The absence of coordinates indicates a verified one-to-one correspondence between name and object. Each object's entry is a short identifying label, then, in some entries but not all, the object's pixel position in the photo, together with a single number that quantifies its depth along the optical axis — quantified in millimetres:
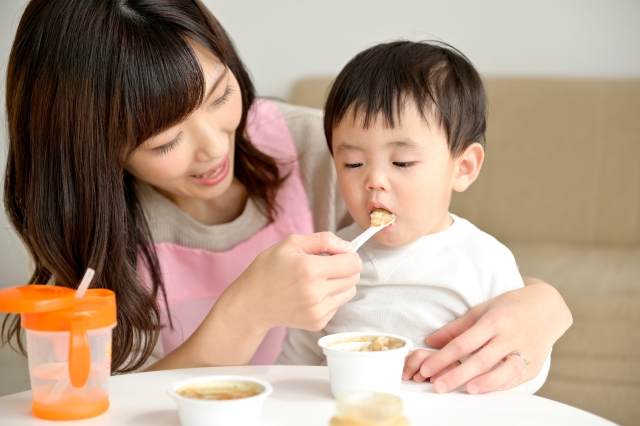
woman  1038
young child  1251
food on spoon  1243
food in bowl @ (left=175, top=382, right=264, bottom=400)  831
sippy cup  825
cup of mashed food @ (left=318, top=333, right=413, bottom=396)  903
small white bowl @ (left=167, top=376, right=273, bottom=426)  785
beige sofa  2410
